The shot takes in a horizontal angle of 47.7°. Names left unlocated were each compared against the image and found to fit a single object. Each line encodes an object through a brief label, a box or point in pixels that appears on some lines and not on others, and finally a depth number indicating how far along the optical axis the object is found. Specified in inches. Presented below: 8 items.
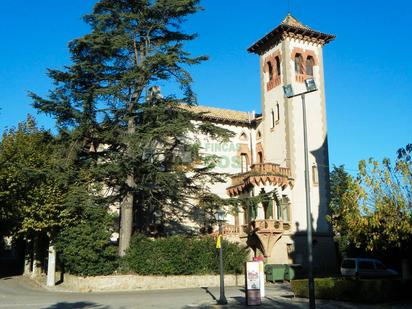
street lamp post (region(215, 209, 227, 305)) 771.4
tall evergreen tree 1016.2
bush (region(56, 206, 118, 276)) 1011.9
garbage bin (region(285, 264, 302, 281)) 1253.5
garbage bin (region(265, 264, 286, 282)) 1237.1
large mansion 1379.2
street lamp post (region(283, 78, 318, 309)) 584.2
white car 1168.8
